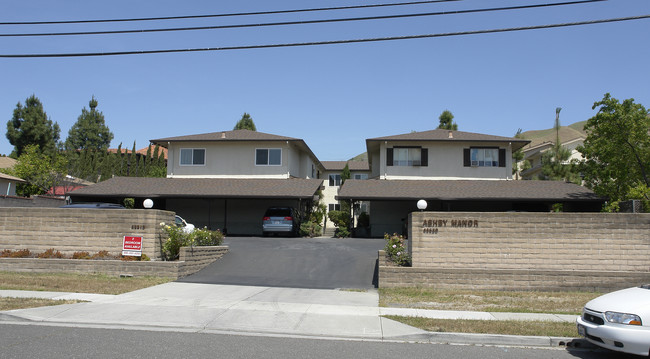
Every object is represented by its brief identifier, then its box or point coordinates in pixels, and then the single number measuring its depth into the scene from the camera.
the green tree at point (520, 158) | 46.12
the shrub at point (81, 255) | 15.71
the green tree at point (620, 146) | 22.86
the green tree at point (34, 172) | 46.16
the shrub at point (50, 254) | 15.89
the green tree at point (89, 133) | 74.31
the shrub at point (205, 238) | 17.19
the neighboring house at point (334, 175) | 48.03
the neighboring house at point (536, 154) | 51.91
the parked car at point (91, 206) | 20.08
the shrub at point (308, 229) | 28.72
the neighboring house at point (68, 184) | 49.49
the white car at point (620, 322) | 7.07
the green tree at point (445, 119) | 54.97
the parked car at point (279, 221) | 28.12
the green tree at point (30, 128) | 57.91
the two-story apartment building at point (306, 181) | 29.22
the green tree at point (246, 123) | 59.53
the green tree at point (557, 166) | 35.50
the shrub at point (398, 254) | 15.02
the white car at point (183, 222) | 21.74
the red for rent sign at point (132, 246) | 15.56
